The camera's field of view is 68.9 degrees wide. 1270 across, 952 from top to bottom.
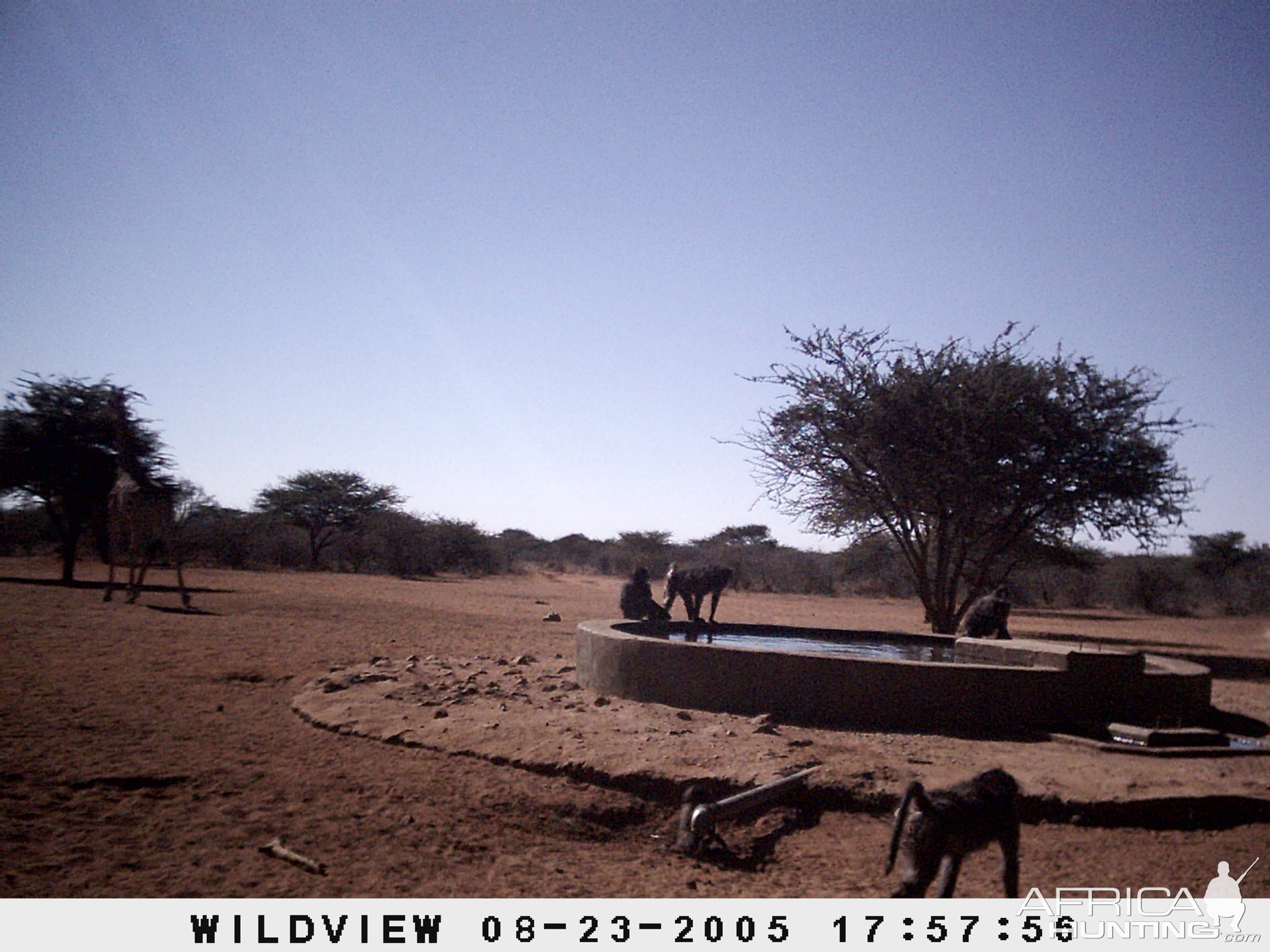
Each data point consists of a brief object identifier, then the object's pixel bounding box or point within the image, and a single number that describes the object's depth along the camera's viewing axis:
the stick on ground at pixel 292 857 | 4.42
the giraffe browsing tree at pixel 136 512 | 16.28
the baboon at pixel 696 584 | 13.91
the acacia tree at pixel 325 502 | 49.12
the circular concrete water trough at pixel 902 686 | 8.08
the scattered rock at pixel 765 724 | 7.50
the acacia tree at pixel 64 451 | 21.00
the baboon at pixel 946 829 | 3.86
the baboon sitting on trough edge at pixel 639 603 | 13.27
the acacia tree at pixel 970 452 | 17.69
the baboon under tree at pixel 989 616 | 11.78
